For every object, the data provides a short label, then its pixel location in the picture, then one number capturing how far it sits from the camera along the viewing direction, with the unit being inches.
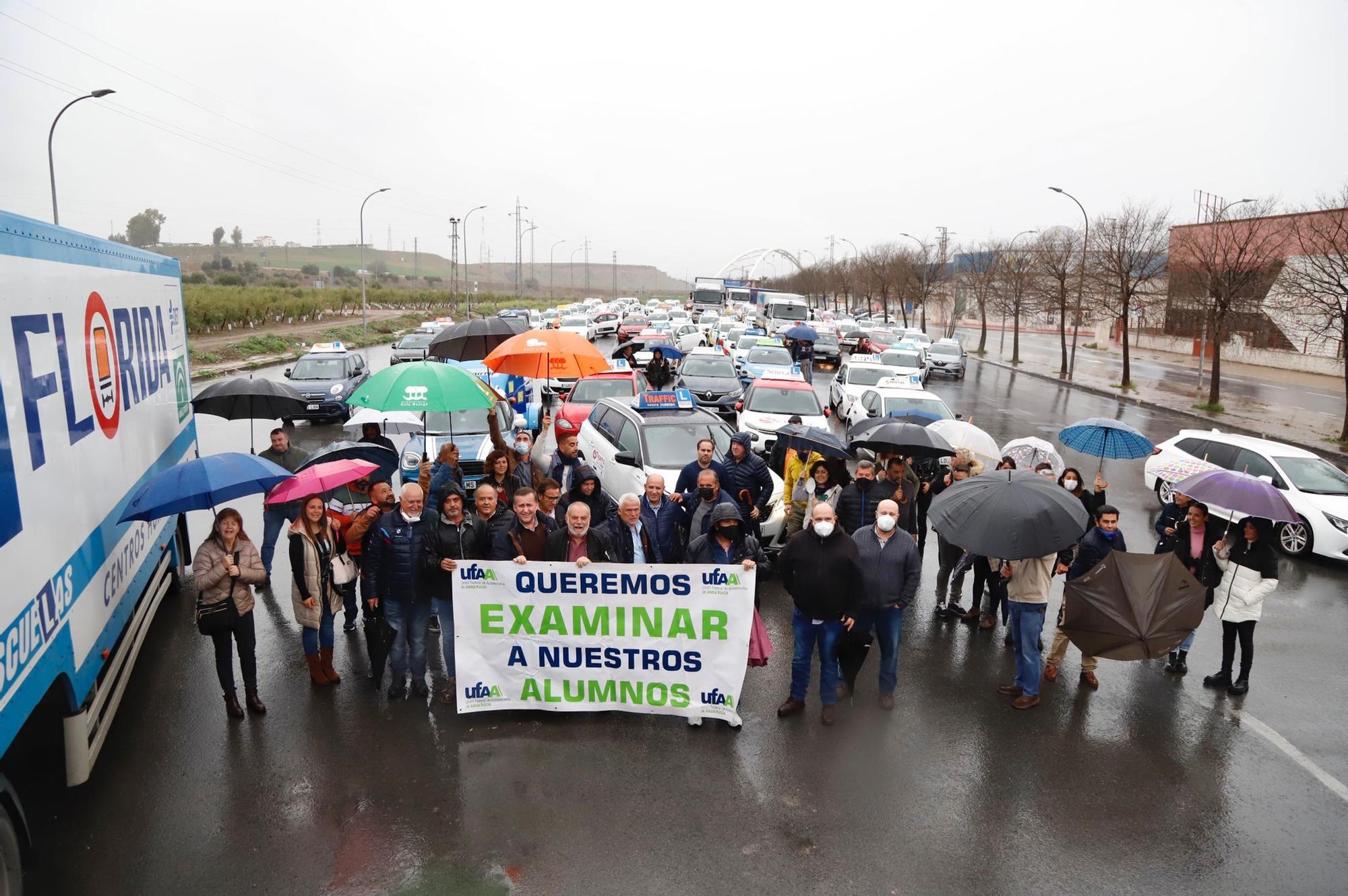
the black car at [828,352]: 1393.9
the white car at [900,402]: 609.9
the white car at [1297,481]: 425.4
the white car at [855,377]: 827.4
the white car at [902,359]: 1064.2
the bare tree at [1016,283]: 1680.6
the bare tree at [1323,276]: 788.6
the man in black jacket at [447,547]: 243.3
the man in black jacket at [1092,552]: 269.9
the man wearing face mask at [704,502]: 291.6
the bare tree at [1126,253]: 1251.8
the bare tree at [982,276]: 1946.4
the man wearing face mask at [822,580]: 234.4
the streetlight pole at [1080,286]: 1363.2
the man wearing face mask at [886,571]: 244.8
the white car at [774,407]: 620.7
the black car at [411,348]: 1164.5
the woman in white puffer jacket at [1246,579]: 265.0
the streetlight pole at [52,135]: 960.3
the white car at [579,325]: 1673.2
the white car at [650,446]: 400.5
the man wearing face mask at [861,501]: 304.8
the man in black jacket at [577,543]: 242.2
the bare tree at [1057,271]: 1461.7
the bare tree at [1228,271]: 1007.6
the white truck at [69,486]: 150.6
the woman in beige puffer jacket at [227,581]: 233.0
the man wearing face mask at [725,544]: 237.5
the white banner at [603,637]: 240.8
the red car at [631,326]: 1610.5
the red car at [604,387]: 639.8
